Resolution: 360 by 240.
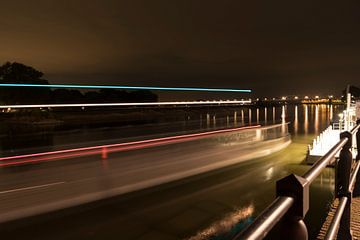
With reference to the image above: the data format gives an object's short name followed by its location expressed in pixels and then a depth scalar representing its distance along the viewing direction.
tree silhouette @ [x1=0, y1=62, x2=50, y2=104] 36.00
